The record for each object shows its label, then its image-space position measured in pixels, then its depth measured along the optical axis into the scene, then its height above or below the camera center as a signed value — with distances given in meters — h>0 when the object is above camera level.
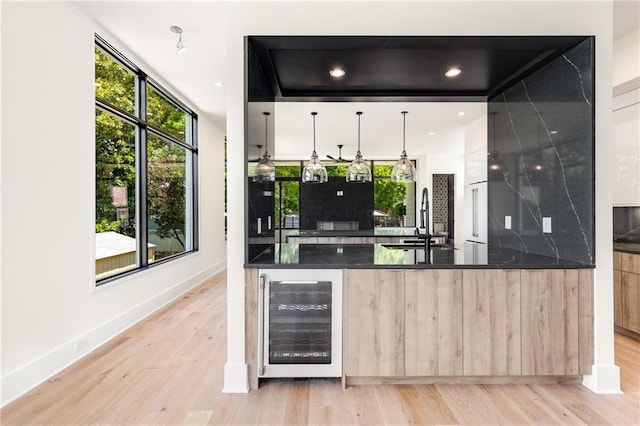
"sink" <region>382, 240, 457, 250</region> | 3.43 -0.38
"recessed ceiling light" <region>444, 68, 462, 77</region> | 2.74 +1.17
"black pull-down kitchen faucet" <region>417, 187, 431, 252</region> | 2.97 -0.05
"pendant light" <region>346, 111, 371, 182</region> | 4.96 +0.62
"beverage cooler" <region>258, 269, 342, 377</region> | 2.27 -0.76
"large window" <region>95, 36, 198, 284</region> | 3.23 +0.52
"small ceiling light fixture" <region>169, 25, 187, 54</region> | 2.94 +1.62
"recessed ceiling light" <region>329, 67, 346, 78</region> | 2.72 +1.16
